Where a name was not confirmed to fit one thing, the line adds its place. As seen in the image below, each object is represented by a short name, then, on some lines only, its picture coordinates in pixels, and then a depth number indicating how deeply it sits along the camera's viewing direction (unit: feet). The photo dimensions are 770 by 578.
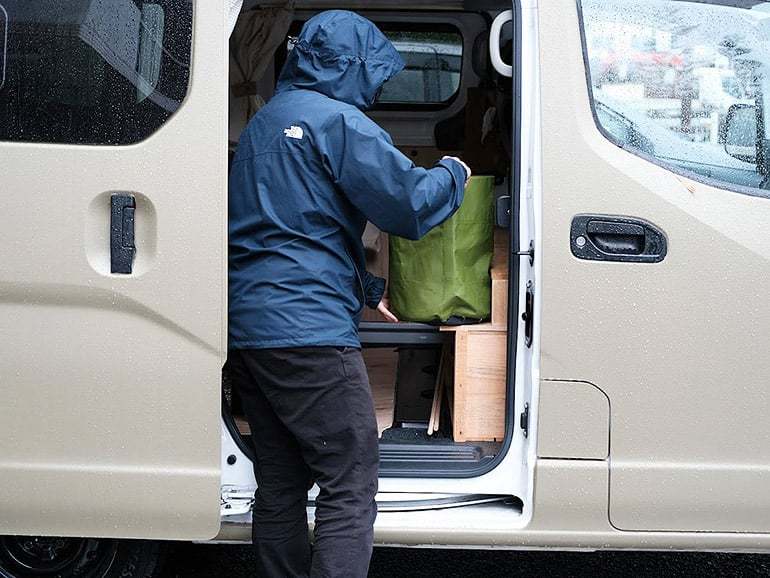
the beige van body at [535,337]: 17.42
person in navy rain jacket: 17.87
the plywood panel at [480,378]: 20.71
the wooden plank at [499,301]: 20.77
